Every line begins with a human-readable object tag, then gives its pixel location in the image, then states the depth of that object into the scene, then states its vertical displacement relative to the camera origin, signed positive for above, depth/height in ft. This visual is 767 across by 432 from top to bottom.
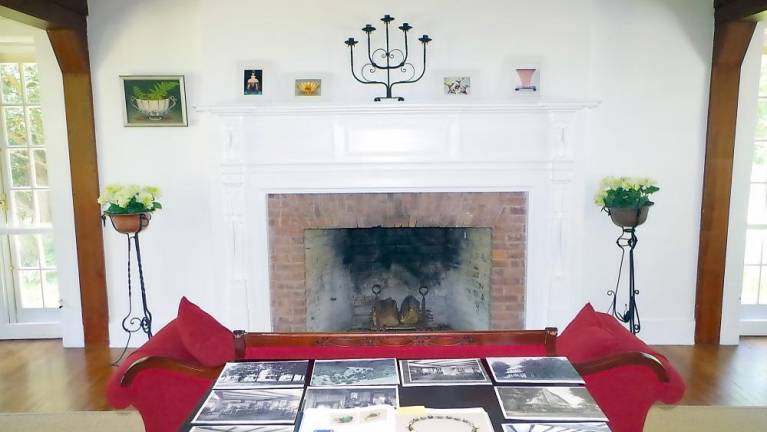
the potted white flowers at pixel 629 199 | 10.21 -0.82
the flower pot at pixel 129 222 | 10.24 -1.21
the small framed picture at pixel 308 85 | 10.92 +1.57
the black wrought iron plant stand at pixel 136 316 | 11.04 -3.47
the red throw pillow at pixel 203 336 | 6.59 -2.30
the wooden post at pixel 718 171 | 10.93 -0.29
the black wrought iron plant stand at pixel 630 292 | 10.93 -2.96
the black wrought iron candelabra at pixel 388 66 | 10.68 +1.93
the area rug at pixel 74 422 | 8.76 -4.48
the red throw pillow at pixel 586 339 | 6.32 -2.29
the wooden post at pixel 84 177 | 11.07 -0.35
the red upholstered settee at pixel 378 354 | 5.96 -2.58
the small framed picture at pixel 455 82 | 10.94 +1.63
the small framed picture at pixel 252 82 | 10.81 +1.63
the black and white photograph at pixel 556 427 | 4.49 -2.34
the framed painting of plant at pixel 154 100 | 11.29 +1.33
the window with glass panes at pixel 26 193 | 12.22 -0.76
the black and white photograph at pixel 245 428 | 4.53 -2.35
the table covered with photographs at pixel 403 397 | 4.59 -2.32
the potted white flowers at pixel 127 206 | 10.20 -0.89
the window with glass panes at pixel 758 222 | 12.22 -1.55
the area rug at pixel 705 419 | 8.61 -4.45
